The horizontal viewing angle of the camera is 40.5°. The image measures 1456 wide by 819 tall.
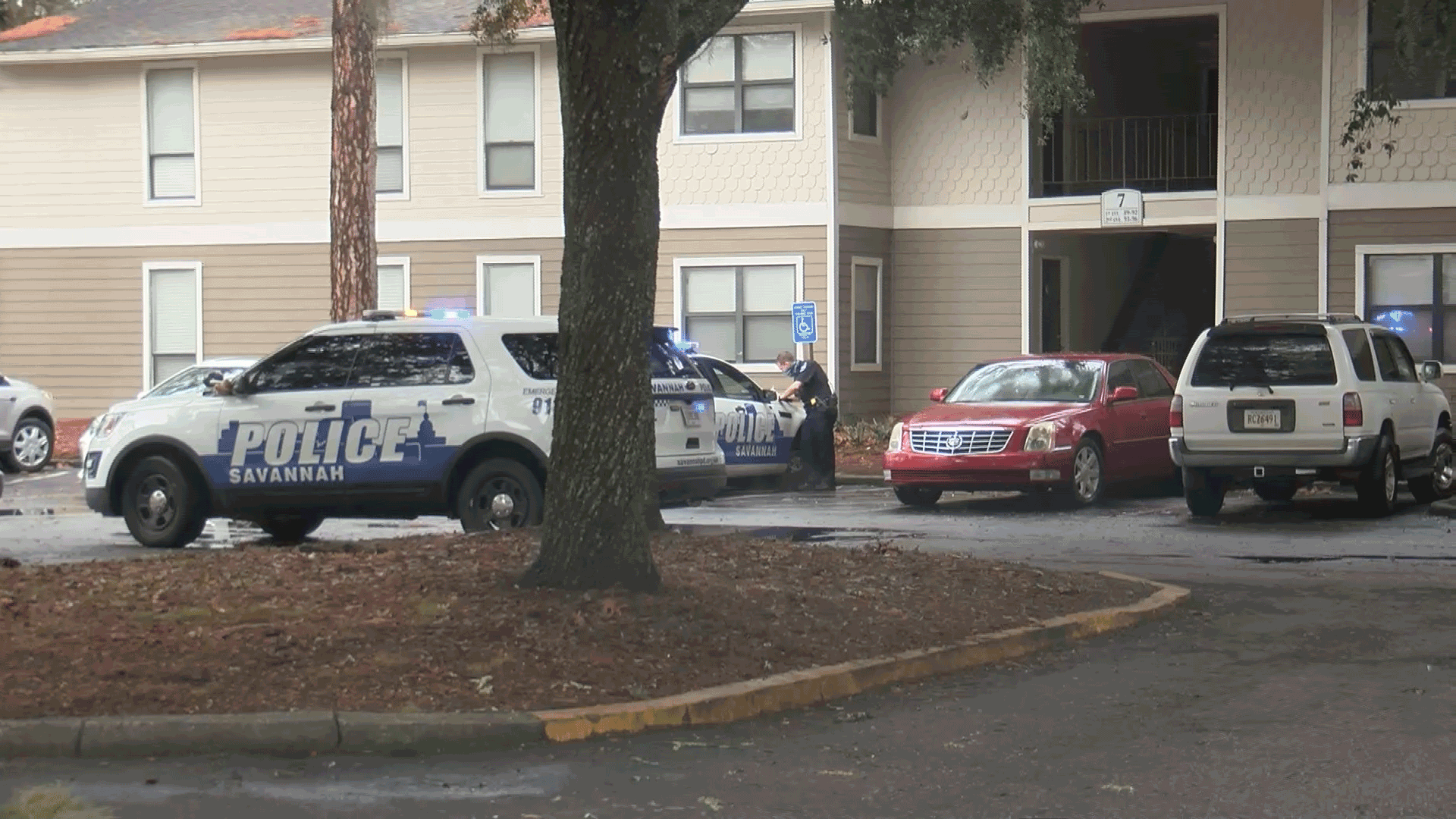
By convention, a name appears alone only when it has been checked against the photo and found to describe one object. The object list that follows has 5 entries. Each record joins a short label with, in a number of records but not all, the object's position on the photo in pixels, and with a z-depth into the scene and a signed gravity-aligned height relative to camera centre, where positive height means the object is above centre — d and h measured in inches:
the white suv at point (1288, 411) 680.4 -28.8
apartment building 1080.8 +82.7
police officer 882.1 -39.6
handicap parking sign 1019.9 +4.0
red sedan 746.2 -39.4
